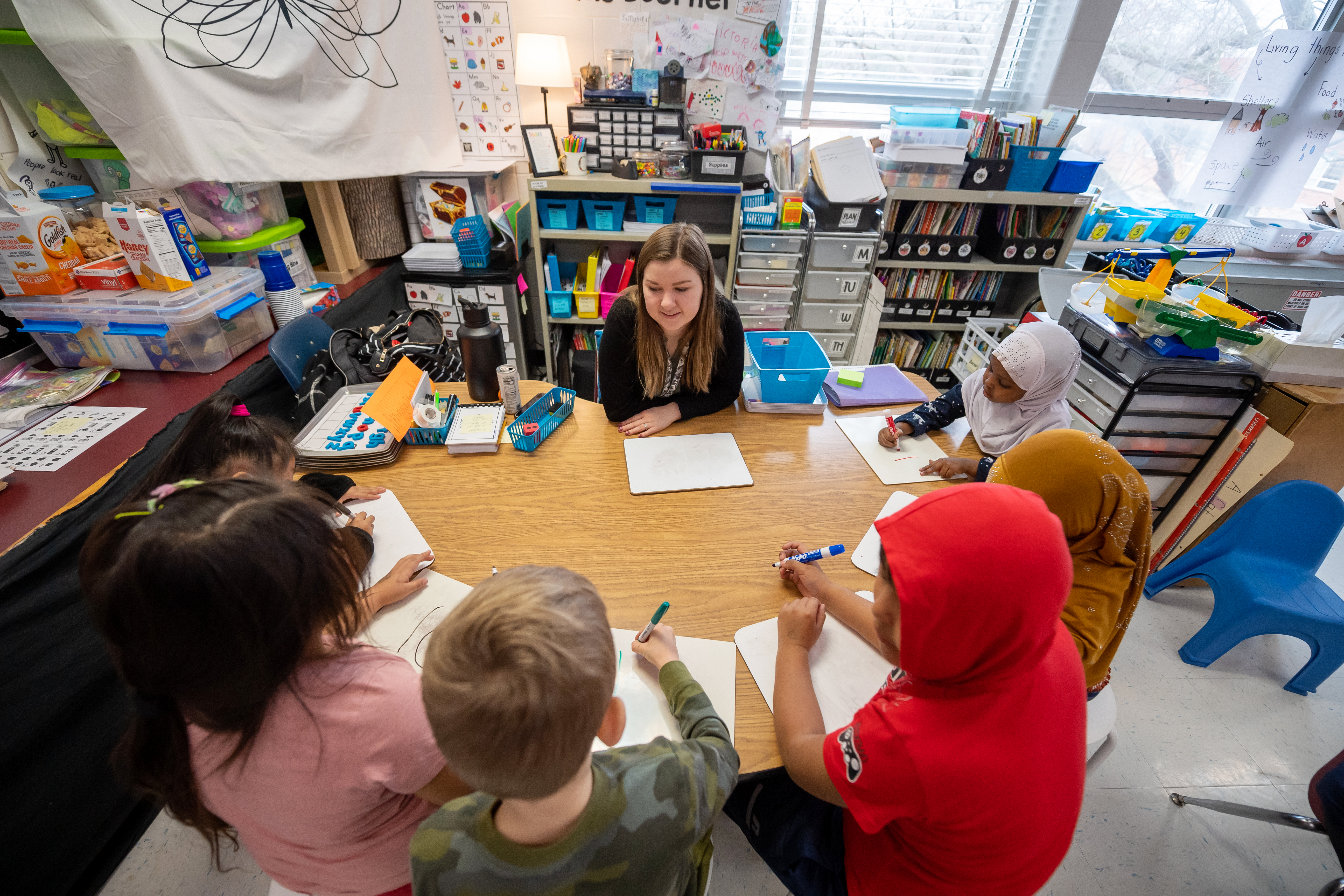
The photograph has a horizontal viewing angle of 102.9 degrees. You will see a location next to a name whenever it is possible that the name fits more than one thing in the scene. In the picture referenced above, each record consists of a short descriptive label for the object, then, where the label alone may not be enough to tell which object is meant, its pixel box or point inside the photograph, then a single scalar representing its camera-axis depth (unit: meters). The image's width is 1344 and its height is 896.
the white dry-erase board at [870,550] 1.08
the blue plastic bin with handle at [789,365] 1.50
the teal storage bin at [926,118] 2.49
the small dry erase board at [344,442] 1.27
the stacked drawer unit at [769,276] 2.52
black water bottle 1.41
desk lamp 2.20
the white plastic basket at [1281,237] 2.99
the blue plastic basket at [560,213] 2.43
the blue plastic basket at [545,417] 1.36
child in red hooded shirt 0.62
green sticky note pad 1.66
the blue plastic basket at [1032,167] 2.47
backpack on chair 1.60
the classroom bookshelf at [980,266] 2.54
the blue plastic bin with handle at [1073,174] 2.50
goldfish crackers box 1.36
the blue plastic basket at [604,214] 2.43
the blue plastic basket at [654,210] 2.47
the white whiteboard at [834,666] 0.85
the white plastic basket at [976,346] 2.28
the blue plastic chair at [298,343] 1.59
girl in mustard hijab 0.93
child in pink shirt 0.54
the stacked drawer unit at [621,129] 2.33
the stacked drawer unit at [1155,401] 1.71
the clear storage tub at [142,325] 1.44
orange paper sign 1.28
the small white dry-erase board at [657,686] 0.80
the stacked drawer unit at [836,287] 2.54
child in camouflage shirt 0.49
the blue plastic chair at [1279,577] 1.63
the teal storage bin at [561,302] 2.59
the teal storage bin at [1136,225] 2.95
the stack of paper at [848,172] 2.43
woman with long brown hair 1.43
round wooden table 1.00
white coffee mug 2.38
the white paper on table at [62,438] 1.21
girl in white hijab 1.35
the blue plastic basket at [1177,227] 2.94
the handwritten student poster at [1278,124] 2.72
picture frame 2.27
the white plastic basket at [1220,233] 3.04
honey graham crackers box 1.46
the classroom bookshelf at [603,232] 2.30
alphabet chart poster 2.34
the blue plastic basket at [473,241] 2.42
